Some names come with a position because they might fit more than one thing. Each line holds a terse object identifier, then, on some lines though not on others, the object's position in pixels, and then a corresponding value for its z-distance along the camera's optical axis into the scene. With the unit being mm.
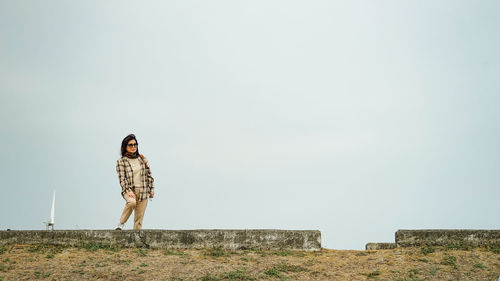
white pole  10825
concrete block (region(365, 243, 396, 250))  9438
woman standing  9680
